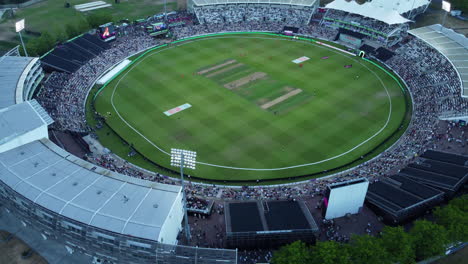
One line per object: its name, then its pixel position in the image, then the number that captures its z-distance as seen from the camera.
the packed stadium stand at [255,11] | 114.44
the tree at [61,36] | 99.12
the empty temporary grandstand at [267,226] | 43.22
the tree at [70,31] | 100.25
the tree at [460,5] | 113.32
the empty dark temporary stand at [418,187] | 47.16
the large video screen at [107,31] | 97.00
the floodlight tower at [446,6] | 87.67
